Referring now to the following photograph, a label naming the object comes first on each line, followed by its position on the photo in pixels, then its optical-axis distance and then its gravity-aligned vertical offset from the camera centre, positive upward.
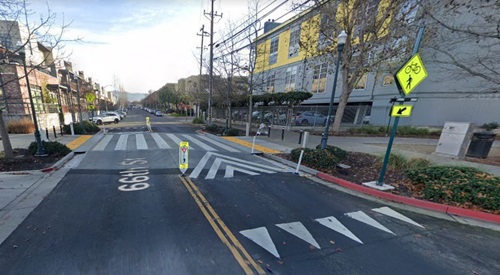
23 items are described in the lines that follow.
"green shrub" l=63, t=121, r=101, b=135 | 15.52 -2.90
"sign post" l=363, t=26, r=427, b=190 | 5.05 +0.98
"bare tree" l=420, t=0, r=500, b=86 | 12.70 +5.86
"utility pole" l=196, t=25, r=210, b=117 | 26.15 +9.03
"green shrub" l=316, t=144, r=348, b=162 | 8.14 -1.73
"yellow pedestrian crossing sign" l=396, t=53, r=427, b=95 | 5.06 +1.05
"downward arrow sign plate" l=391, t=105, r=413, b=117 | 5.02 +0.11
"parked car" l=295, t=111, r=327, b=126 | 19.42 -1.00
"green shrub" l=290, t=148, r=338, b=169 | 7.25 -1.87
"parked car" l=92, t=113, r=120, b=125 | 27.83 -3.47
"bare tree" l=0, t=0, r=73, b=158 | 6.22 +1.14
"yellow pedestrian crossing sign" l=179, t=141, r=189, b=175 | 6.20 -1.74
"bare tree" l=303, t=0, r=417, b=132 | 11.78 +5.22
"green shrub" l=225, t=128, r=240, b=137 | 16.55 -2.43
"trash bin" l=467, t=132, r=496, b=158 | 8.62 -1.08
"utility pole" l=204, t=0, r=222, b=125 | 19.71 +5.99
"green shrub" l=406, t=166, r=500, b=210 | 4.48 -1.66
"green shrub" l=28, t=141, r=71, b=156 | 8.02 -2.37
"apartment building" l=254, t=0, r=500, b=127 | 16.22 +2.45
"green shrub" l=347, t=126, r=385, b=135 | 17.33 -1.60
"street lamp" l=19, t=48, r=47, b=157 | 7.53 -2.18
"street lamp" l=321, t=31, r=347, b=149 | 6.62 +2.33
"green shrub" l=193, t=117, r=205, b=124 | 29.59 -2.99
